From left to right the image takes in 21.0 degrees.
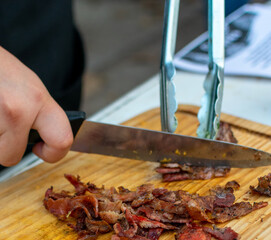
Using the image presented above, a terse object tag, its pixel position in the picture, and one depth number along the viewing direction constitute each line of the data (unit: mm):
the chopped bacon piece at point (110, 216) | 691
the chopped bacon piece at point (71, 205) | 702
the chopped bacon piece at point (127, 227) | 673
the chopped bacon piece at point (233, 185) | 734
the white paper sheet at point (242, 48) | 980
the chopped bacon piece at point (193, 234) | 670
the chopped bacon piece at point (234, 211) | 690
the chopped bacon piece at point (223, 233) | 667
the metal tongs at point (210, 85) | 748
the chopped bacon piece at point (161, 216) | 689
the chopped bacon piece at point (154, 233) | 677
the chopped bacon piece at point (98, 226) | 687
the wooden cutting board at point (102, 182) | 696
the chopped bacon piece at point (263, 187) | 712
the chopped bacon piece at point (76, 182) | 745
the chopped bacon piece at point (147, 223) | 680
